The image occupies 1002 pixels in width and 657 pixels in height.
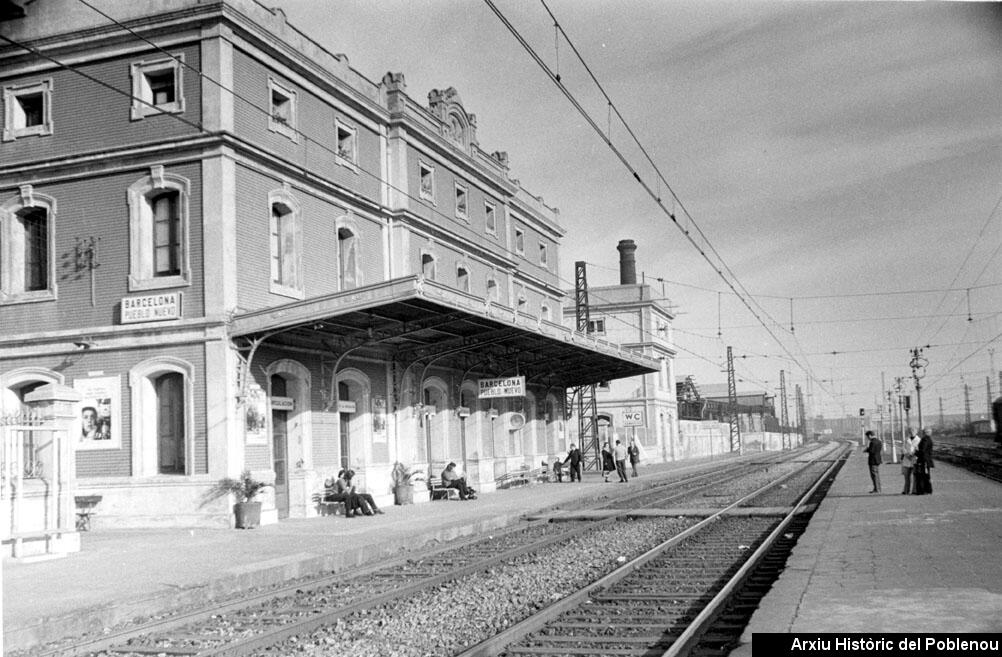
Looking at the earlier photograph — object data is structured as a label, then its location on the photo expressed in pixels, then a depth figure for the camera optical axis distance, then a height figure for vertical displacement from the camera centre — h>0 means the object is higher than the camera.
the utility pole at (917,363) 44.19 +1.50
